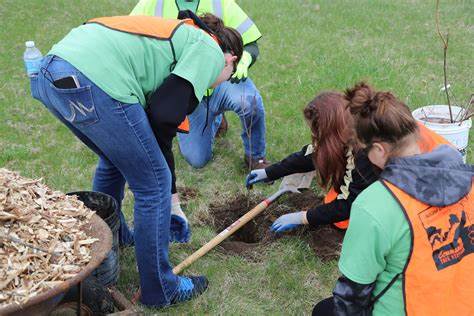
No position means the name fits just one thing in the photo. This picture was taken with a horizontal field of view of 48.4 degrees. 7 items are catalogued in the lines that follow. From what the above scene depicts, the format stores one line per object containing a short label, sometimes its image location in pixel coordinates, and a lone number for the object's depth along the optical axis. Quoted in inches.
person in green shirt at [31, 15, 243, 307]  90.5
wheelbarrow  70.9
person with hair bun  69.4
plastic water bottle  100.1
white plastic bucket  129.2
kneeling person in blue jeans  163.6
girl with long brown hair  114.1
